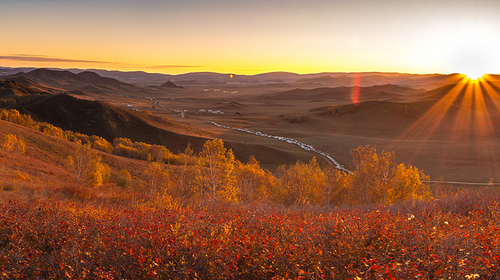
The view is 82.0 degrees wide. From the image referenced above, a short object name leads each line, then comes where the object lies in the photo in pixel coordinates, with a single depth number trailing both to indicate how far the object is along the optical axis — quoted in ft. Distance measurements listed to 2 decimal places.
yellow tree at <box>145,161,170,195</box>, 111.86
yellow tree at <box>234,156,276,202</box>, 118.52
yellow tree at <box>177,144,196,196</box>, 107.10
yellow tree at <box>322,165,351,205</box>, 117.69
